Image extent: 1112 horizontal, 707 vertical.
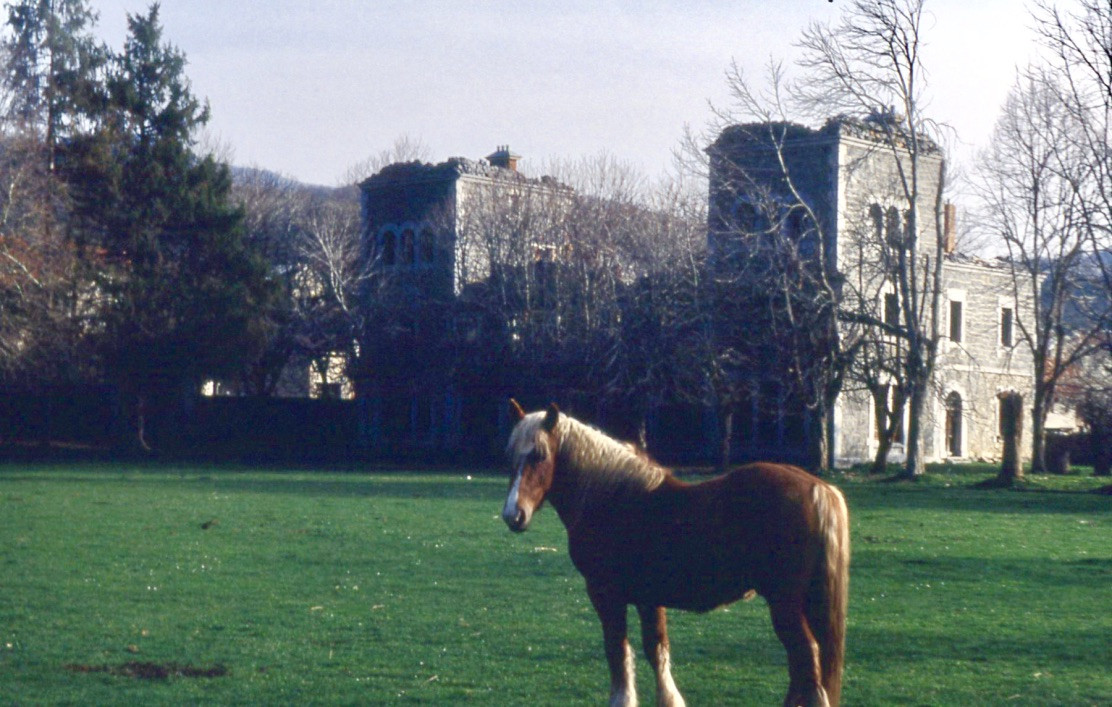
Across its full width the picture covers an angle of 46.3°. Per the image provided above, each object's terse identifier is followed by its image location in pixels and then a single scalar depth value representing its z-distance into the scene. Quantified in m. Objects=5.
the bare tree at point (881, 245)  37.75
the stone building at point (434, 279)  47.94
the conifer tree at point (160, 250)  49.03
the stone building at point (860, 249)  39.78
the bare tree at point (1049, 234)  41.66
